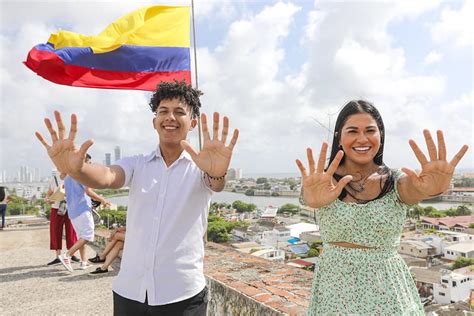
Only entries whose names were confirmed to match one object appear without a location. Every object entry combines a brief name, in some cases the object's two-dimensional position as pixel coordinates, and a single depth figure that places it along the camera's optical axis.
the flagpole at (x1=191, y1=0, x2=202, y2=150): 5.14
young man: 1.58
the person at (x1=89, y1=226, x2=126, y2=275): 4.40
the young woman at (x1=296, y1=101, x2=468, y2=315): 1.45
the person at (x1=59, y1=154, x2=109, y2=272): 4.47
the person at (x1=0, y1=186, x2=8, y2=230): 8.98
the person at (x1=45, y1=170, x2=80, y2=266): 5.02
